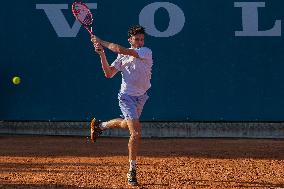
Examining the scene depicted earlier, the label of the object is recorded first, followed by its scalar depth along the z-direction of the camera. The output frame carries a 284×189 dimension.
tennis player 12.25
